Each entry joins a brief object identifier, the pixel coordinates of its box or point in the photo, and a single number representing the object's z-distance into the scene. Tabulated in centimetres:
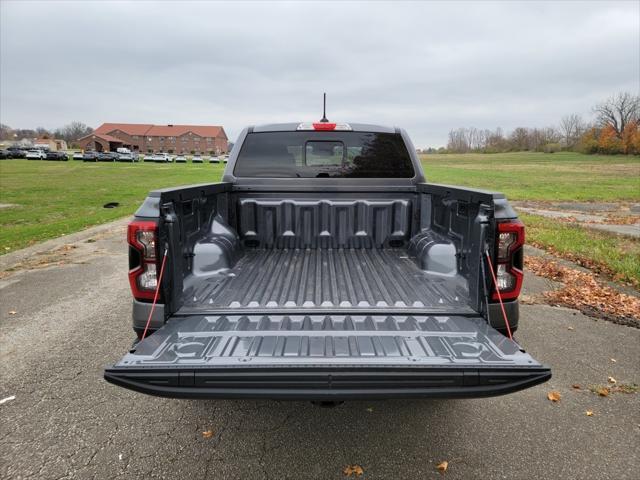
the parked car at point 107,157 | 6091
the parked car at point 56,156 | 6116
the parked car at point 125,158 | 6312
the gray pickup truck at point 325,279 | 193
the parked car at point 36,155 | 6016
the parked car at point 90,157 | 5925
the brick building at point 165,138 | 10944
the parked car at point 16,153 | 6188
